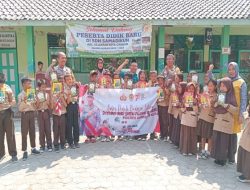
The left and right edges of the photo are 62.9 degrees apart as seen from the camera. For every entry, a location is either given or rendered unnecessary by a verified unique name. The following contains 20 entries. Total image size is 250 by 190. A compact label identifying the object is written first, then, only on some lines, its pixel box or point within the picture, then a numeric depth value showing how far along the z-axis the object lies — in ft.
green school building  23.40
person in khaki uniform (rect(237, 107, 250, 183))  10.70
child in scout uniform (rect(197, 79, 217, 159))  12.48
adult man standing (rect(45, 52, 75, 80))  13.67
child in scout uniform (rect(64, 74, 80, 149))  13.65
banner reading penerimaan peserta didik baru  23.39
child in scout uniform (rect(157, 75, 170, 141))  15.00
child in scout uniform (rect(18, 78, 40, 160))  12.84
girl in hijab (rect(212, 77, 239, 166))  11.75
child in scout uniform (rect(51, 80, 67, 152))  13.39
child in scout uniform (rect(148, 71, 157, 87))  15.30
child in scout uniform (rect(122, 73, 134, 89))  15.28
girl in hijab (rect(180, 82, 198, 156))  13.11
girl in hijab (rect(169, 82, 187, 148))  13.72
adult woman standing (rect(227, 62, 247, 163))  11.77
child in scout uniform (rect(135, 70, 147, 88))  15.39
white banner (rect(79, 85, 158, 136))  15.21
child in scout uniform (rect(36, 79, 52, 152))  13.15
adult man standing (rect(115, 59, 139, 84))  15.79
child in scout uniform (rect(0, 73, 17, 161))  12.39
